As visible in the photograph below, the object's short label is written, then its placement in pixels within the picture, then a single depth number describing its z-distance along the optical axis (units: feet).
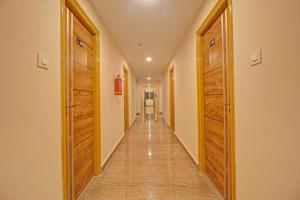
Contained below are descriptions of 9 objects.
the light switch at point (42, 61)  4.00
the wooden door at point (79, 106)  5.85
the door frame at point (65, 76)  5.06
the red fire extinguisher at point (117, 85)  12.61
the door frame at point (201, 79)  5.24
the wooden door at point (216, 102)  6.13
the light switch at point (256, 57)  3.91
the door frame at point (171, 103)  20.58
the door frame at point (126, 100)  19.32
